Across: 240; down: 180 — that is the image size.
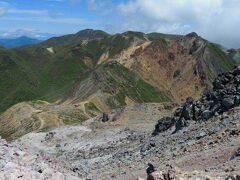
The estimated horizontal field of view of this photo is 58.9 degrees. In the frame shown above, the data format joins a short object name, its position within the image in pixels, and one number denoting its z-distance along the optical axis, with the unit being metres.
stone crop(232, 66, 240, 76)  24.48
